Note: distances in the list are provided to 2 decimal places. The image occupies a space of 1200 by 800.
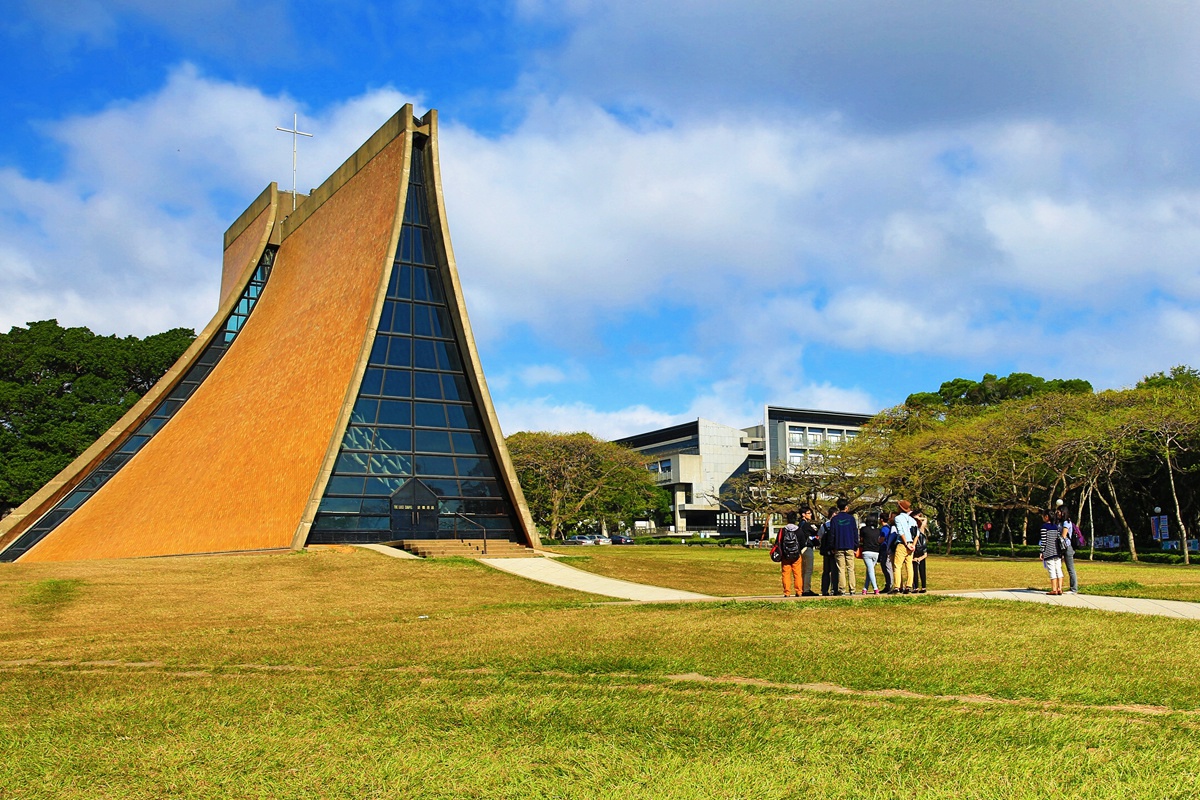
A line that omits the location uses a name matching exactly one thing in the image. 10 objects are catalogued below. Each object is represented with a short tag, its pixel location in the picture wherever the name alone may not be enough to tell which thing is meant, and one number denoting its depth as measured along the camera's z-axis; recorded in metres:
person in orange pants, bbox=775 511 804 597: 14.53
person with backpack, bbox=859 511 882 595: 15.13
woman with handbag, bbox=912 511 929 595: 15.82
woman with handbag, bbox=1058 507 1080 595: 14.95
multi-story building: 90.44
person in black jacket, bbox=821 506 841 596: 15.10
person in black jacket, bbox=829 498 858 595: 14.85
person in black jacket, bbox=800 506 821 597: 14.70
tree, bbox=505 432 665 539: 57.56
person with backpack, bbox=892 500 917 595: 15.11
